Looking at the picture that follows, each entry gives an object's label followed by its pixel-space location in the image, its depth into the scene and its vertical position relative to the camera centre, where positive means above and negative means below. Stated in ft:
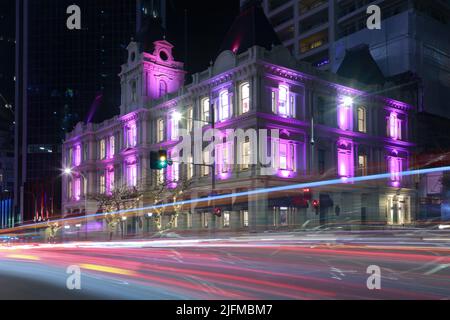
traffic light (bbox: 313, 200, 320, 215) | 100.08 -1.22
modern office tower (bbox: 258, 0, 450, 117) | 191.42 +58.72
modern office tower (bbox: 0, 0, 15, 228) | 405.39 +83.44
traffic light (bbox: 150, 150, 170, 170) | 80.59 +5.53
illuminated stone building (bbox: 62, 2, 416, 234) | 136.46 +17.10
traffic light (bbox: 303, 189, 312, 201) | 101.86 +0.42
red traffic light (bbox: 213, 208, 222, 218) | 95.81 -2.45
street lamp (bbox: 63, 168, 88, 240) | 194.65 -3.55
